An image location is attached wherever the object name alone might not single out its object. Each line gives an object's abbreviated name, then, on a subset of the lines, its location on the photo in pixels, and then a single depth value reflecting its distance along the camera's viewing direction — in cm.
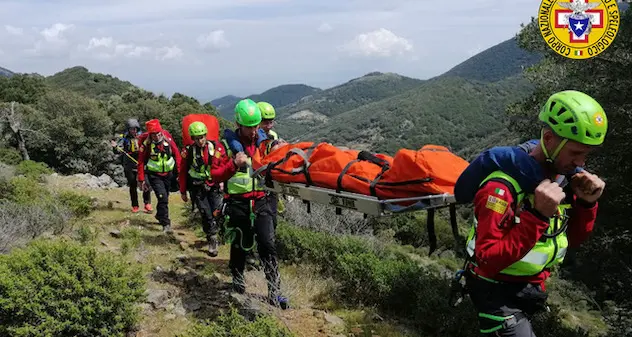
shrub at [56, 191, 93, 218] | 992
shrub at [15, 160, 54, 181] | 1744
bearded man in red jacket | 250
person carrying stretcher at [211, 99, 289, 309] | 536
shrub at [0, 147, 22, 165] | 2331
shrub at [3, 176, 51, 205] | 962
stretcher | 342
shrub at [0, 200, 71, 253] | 676
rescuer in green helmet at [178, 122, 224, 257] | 756
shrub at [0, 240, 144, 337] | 425
